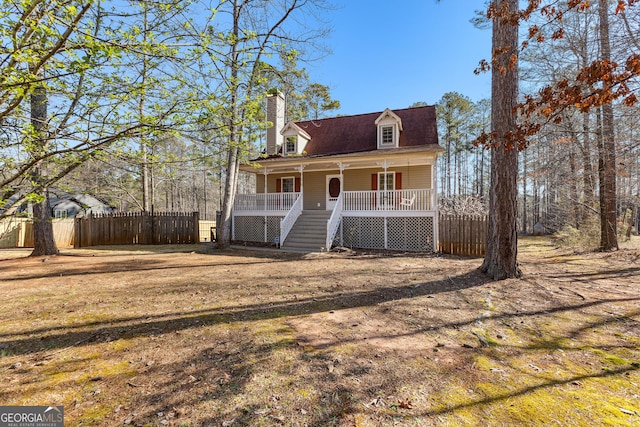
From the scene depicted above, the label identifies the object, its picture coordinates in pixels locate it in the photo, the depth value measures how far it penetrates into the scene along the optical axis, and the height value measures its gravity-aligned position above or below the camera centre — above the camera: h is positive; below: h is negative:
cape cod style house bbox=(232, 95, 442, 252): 13.05 +1.91
